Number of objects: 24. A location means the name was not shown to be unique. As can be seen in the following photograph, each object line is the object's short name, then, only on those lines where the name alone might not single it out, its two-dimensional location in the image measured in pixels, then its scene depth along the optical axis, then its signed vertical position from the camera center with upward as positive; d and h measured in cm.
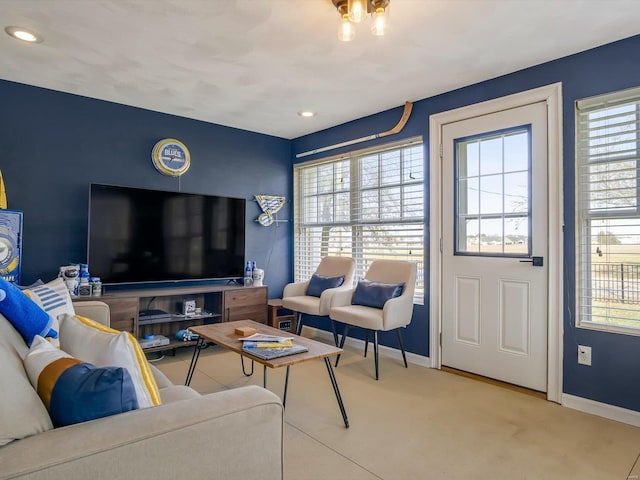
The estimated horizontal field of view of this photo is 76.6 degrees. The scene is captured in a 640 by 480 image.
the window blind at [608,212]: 250 +24
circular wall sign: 403 +90
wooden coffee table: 213 -59
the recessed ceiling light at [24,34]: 248 +132
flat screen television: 354 +9
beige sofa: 90 -48
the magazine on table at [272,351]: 215 -58
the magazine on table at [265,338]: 241 -56
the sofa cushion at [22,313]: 138 -24
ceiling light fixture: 201 +119
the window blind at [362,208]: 380 +41
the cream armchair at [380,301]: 328 -47
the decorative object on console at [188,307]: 396 -61
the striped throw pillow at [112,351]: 123 -34
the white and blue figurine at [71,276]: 329 -26
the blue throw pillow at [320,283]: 408 -38
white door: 291 +2
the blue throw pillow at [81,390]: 101 -37
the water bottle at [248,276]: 438 -33
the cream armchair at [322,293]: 377 -46
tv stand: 349 -61
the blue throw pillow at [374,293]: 352 -41
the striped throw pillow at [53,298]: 196 -27
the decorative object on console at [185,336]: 379 -85
